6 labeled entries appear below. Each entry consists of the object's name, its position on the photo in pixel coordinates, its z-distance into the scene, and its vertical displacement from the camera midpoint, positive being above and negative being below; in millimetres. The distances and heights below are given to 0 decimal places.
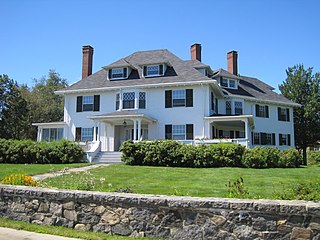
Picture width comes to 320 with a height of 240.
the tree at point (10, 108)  40562 +5054
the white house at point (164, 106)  23859 +3516
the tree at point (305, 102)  37656 +5587
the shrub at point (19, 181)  7680 -817
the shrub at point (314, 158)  29664 -938
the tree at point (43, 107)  46188 +6075
